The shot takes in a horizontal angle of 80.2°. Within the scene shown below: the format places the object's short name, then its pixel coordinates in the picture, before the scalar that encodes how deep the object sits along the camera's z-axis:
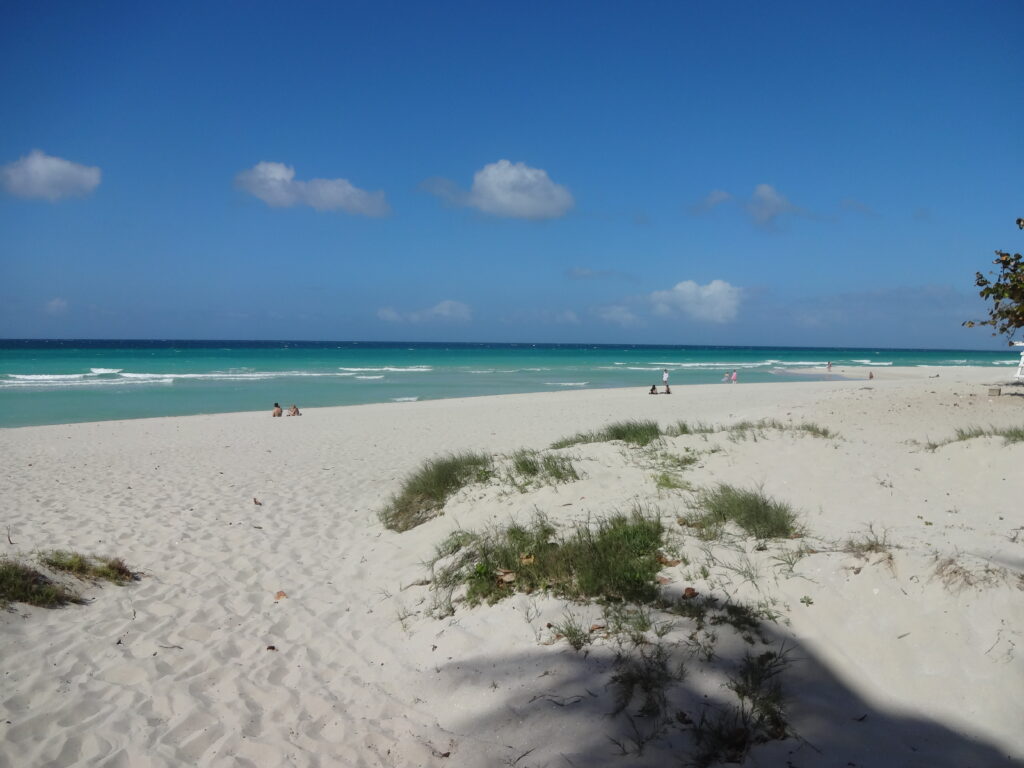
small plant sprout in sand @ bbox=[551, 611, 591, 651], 3.92
